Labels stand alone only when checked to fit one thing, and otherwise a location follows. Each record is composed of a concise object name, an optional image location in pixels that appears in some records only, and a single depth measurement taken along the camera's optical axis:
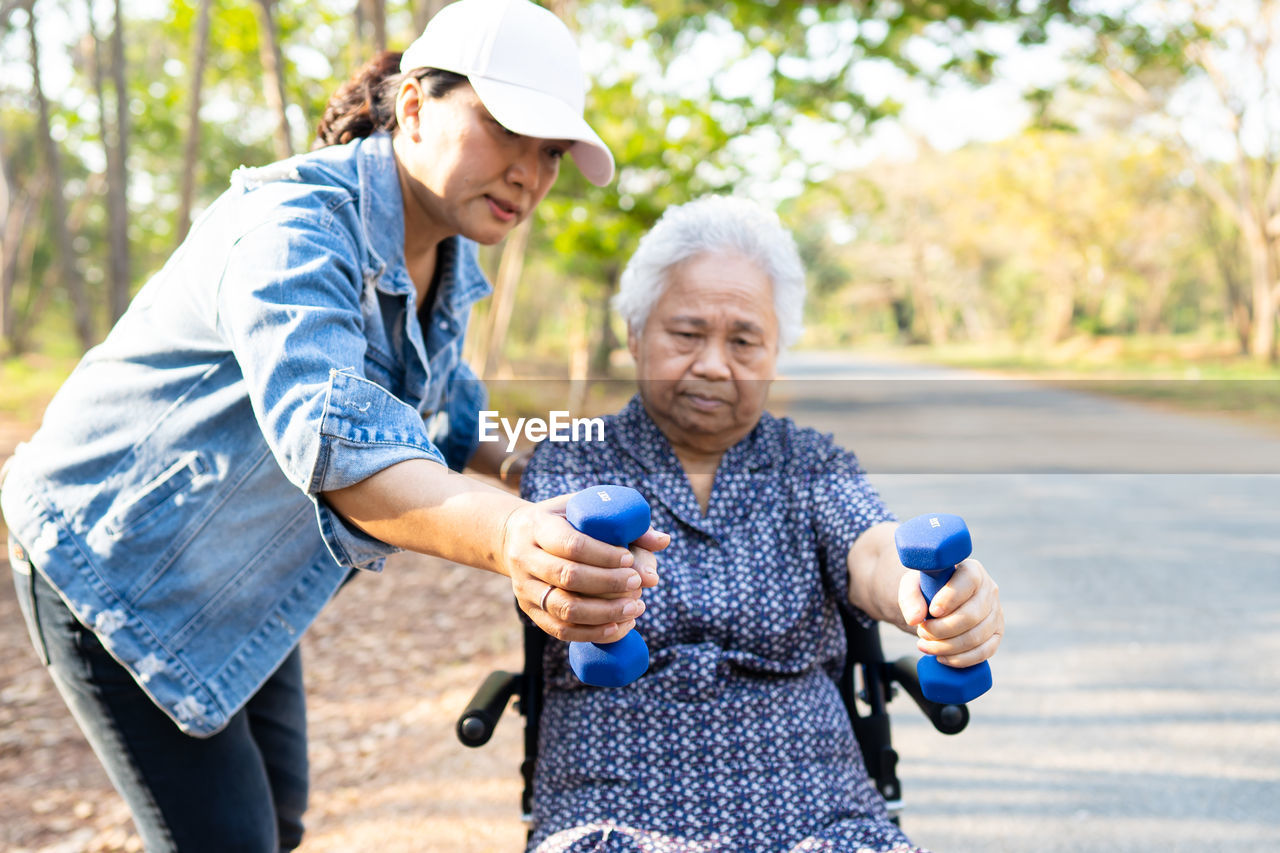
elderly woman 1.66
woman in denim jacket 1.30
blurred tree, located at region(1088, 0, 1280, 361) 14.64
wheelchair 1.93
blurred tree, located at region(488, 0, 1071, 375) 6.71
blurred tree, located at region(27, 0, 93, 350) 7.54
